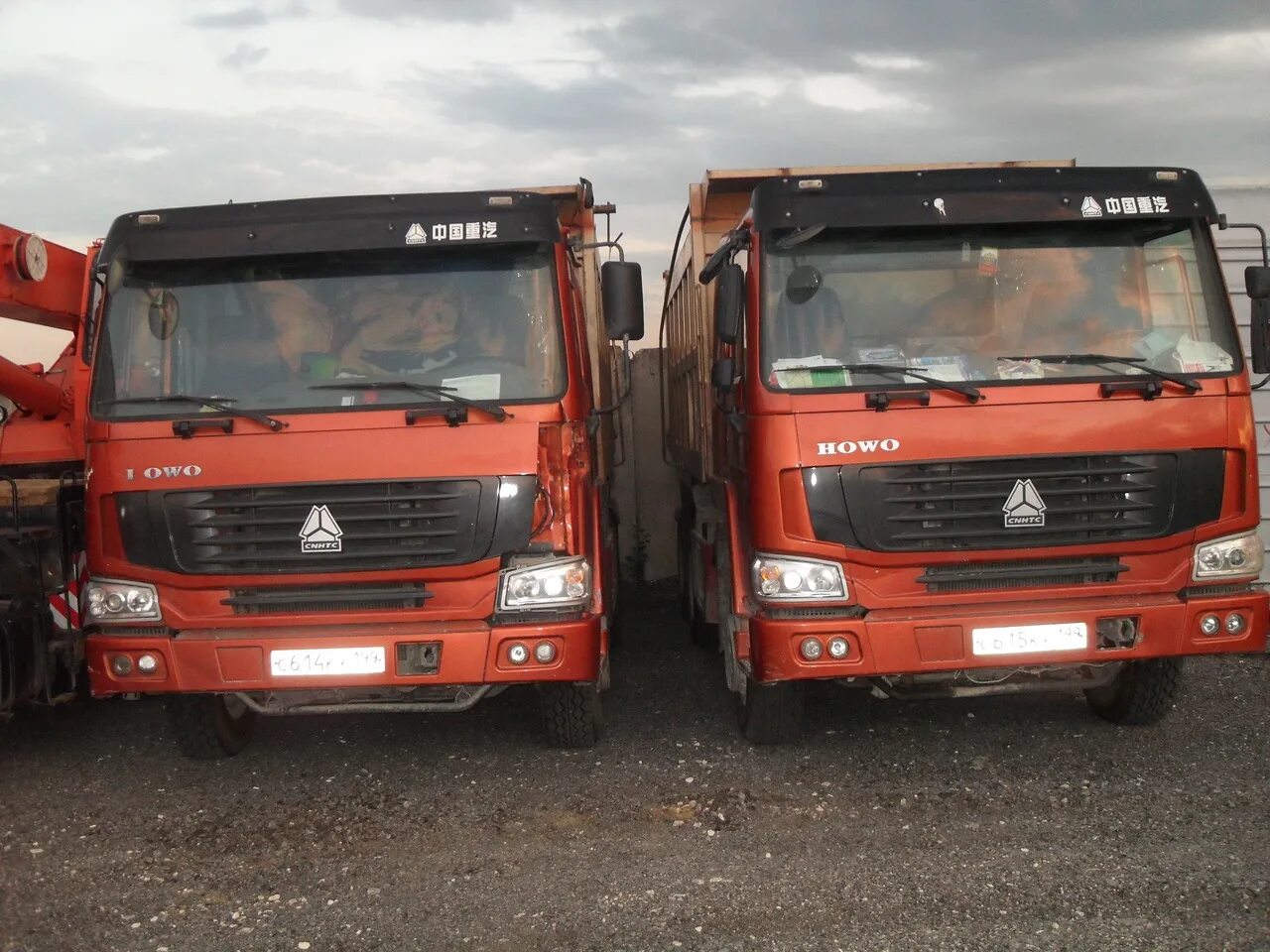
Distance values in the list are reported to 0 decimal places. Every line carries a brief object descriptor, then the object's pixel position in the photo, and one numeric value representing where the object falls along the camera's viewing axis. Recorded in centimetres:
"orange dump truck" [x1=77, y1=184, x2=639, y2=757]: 473
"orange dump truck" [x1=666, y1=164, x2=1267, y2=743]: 469
